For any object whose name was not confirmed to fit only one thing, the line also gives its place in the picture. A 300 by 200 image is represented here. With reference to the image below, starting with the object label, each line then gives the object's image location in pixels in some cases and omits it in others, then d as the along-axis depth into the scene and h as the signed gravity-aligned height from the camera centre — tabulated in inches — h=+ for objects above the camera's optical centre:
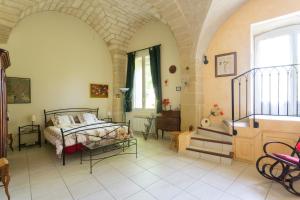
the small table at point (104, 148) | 136.0 -48.0
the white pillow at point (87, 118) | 197.8 -23.0
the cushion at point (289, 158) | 91.6 -33.6
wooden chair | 78.1 -34.1
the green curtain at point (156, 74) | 216.7 +32.1
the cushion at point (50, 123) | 181.5 -25.9
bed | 136.9 -28.5
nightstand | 176.4 -33.4
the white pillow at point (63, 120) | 179.5 -22.8
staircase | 133.8 -40.7
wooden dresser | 189.8 -25.5
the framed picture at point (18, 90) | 169.3 +9.1
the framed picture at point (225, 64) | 166.2 +34.0
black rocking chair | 89.4 -41.3
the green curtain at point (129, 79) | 247.3 +29.0
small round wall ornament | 206.6 +36.3
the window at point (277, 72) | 153.3 +24.7
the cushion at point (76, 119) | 197.3 -24.2
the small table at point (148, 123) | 208.2 -30.8
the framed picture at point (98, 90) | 231.9 +11.6
